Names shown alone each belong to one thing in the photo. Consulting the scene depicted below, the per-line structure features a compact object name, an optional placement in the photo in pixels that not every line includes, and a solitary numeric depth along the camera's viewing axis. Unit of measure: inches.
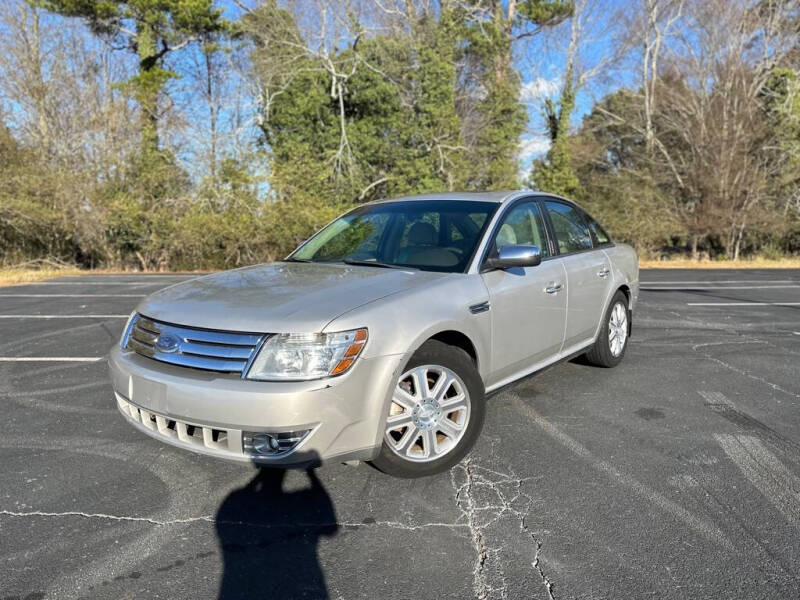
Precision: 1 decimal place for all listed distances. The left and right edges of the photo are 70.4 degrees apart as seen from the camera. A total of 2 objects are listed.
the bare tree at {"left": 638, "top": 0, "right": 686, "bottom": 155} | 1011.3
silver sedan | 107.1
